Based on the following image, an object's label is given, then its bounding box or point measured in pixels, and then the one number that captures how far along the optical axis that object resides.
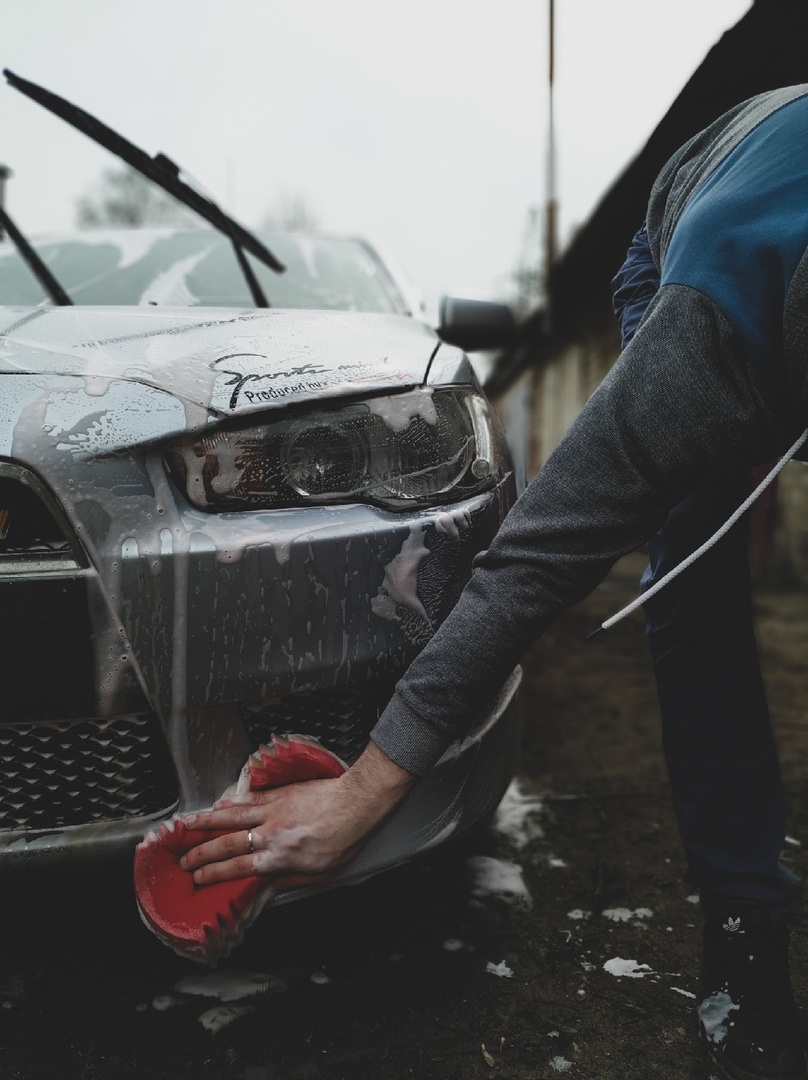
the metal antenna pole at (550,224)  14.05
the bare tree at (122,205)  19.52
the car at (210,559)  1.12
